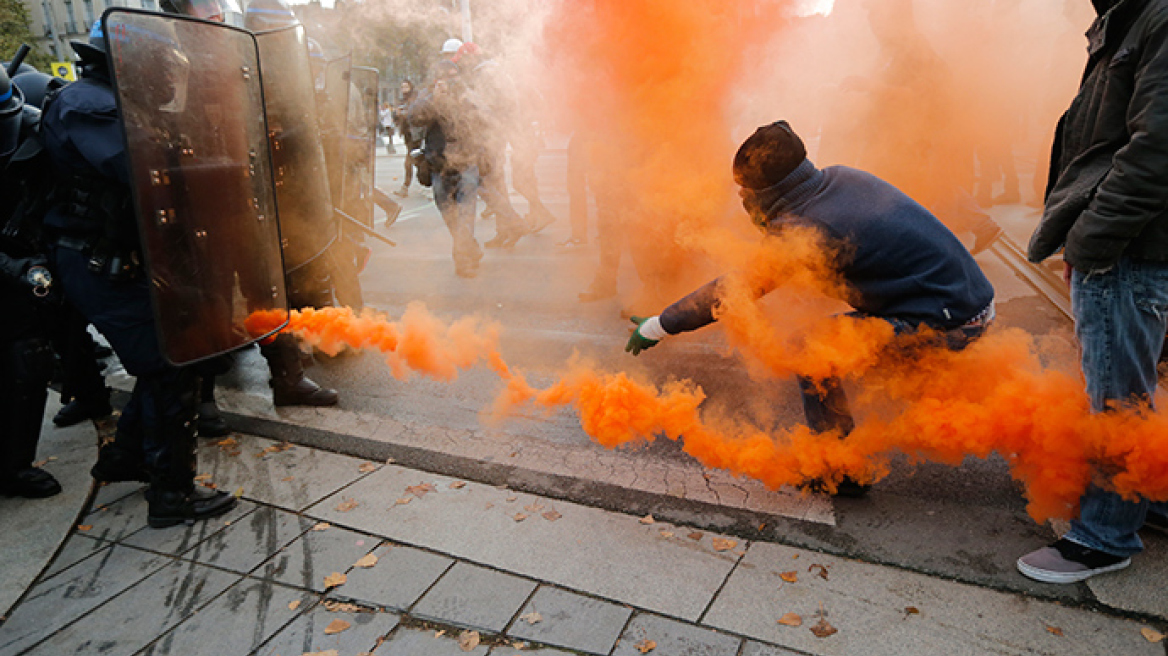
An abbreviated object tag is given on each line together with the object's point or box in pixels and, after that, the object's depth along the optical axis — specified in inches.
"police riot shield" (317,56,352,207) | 210.2
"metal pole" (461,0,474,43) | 283.4
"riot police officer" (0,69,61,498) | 126.0
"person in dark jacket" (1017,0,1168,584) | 82.2
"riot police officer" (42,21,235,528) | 101.0
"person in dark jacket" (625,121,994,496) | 102.5
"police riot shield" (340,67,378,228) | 247.4
